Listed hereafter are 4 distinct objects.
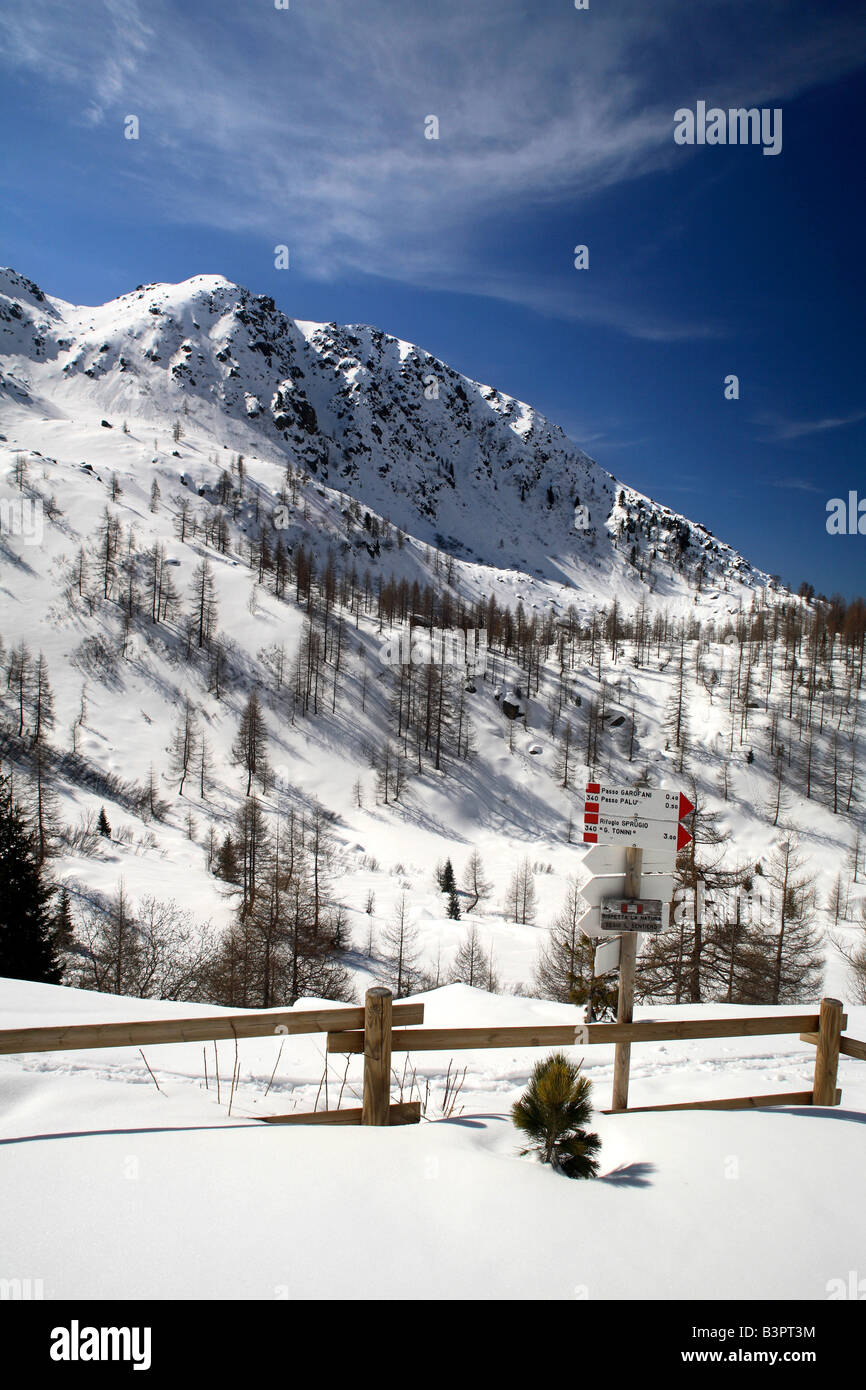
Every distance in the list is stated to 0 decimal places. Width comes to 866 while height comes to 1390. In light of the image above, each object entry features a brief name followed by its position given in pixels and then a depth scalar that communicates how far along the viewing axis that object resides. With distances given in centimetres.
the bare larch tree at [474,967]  3098
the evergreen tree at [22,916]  1672
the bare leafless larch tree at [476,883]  4750
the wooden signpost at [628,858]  543
